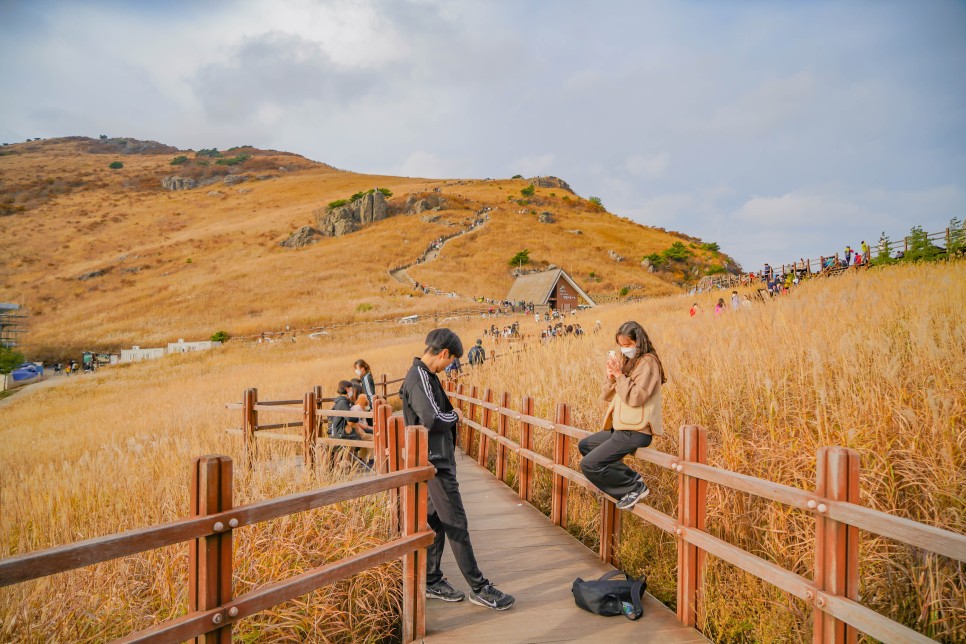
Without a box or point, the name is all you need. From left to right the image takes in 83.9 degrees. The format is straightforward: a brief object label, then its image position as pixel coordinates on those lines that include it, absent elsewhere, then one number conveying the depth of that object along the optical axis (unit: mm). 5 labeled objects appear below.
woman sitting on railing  4004
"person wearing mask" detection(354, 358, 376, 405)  8281
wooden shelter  48031
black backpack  3521
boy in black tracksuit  3723
